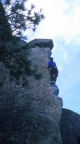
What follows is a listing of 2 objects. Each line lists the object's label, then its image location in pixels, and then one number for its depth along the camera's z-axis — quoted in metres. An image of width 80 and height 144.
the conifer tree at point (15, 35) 6.75
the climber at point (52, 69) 11.98
